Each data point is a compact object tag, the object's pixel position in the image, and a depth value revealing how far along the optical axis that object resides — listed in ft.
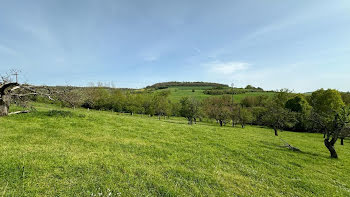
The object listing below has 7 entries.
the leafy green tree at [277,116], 127.65
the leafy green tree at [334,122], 53.32
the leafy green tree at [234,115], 199.72
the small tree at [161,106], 237.66
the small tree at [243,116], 196.91
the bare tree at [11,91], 43.32
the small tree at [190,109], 183.84
